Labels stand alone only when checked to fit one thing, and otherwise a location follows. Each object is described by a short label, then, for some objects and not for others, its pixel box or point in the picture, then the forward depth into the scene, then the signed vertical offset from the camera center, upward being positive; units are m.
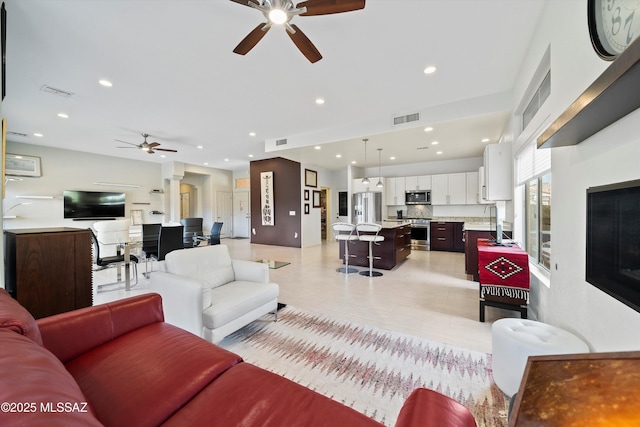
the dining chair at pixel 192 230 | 6.19 -0.45
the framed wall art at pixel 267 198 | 8.52 +0.51
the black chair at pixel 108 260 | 3.80 -0.73
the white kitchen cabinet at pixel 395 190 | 7.98 +0.71
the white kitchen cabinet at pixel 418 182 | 7.55 +0.91
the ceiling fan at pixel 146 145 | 5.68 +1.55
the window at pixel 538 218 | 2.45 -0.08
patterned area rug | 1.60 -1.21
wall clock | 1.10 +0.92
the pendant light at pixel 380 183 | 7.36 +0.87
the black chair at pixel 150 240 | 4.54 -0.51
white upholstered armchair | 2.03 -0.76
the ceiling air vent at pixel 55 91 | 3.49 +1.77
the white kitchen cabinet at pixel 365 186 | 8.06 +0.86
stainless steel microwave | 7.53 +0.45
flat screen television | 7.08 +0.26
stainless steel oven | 7.39 -0.67
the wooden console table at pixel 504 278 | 2.46 -0.68
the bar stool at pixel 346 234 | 4.71 -0.44
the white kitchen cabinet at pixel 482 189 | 4.14 +0.40
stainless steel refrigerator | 8.04 +0.16
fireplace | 1.05 -0.14
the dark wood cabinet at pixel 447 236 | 6.88 -0.70
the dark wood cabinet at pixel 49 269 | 2.00 -0.48
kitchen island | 5.00 -0.79
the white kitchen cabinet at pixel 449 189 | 7.11 +0.67
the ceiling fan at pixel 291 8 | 1.80 +1.51
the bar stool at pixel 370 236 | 4.46 -0.44
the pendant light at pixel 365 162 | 5.27 +1.54
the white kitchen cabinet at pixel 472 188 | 6.94 +0.66
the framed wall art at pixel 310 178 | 7.99 +1.14
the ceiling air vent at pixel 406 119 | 4.33 +1.66
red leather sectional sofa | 0.58 -0.75
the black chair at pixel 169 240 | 4.22 -0.48
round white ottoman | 1.47 -0.82
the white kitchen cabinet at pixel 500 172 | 3.58 +0.58
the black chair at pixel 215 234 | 6.63 -0.57
